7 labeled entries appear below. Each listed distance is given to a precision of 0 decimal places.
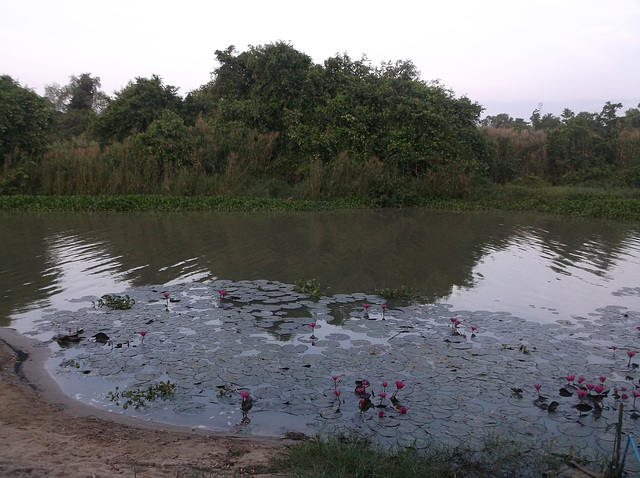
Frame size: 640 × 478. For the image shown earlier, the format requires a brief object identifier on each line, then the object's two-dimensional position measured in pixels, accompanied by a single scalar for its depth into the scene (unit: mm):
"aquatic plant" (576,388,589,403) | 4438
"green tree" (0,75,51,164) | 19672
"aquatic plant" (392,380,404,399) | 4352
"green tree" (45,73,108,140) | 30422
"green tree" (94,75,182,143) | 22469
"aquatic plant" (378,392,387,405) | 4609
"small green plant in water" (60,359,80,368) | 5360
